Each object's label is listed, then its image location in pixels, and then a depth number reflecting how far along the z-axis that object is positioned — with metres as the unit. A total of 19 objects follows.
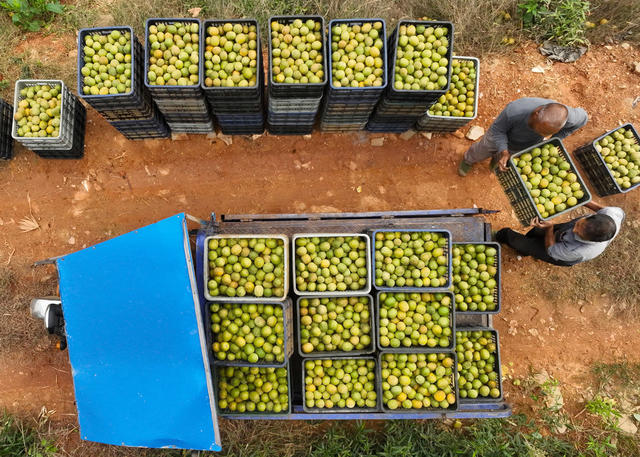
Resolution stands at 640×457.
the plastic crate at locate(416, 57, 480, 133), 6.02
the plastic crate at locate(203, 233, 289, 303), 4.43
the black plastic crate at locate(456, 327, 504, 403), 4.99
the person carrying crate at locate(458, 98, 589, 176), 4.43
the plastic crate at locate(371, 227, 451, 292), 4.62
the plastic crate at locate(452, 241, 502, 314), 4.96
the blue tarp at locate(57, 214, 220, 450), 4.17
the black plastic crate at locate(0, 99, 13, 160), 6.10
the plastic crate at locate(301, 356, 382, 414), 4.69
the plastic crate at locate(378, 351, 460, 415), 4.66
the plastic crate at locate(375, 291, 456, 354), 4.61
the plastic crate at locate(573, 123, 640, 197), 5.94
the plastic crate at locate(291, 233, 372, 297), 4.54
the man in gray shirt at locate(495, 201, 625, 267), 4.37
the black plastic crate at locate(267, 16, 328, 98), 4.76
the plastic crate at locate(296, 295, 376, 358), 4.62
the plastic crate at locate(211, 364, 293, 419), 4.66
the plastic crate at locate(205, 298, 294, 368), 4.41
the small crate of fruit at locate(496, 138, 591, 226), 4.97
